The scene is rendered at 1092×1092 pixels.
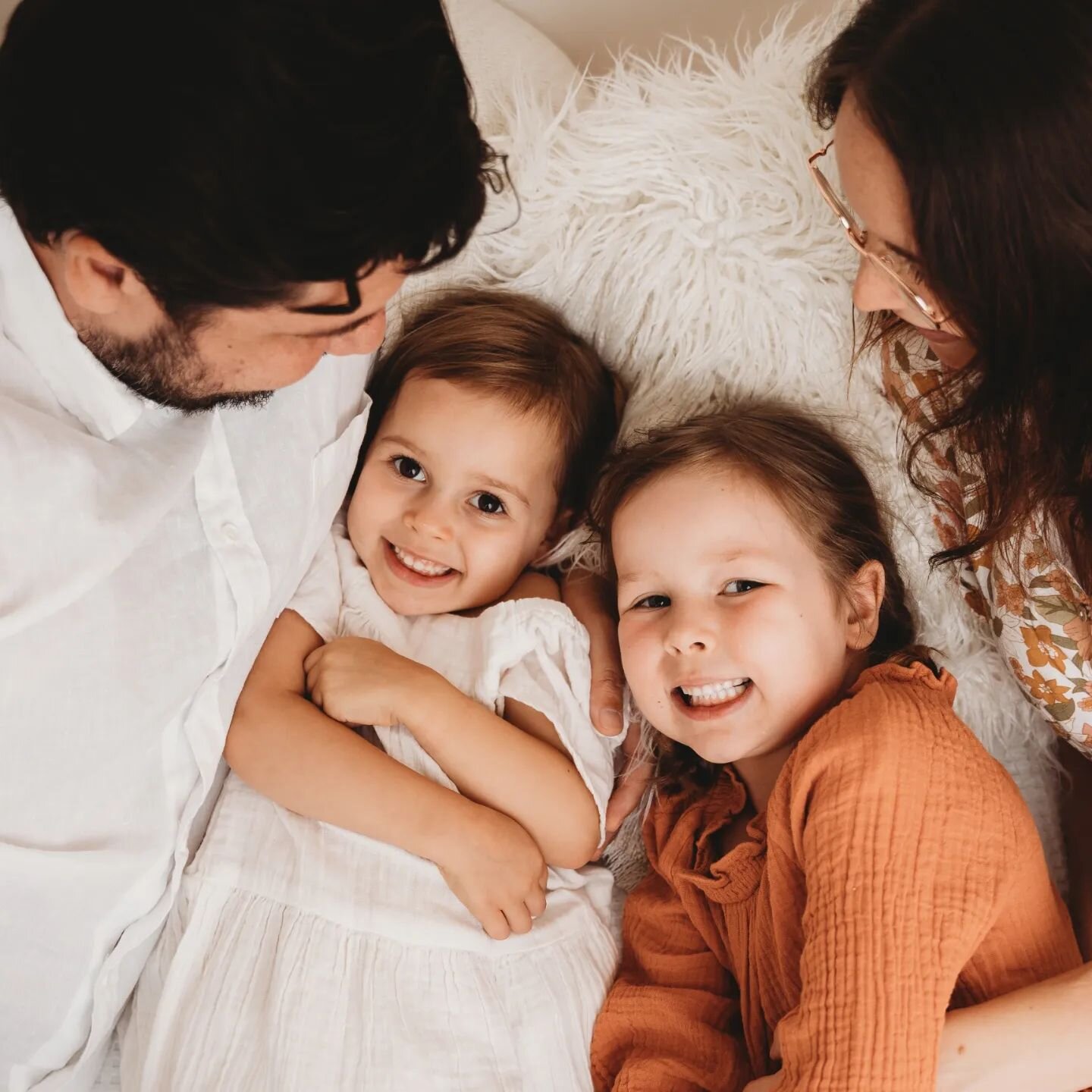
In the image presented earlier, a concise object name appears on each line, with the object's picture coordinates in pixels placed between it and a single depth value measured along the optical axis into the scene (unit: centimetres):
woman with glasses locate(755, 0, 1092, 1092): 85
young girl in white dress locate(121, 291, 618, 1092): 122
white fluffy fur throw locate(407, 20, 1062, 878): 136
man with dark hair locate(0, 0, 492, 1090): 85
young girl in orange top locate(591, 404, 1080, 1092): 112
